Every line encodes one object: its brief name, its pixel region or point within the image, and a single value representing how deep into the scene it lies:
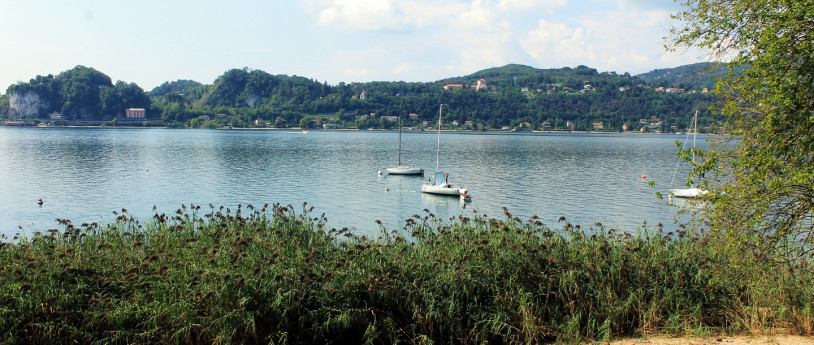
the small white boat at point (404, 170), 53.47
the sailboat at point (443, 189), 38.62
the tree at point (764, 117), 8.39
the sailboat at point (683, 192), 39.23
